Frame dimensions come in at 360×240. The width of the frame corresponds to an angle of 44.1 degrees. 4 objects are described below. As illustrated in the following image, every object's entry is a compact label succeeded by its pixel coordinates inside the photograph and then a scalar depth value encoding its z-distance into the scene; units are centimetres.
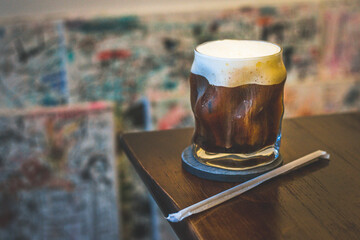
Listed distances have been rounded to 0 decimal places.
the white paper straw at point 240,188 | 54
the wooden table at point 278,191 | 51
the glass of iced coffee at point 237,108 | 60
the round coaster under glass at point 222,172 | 62
